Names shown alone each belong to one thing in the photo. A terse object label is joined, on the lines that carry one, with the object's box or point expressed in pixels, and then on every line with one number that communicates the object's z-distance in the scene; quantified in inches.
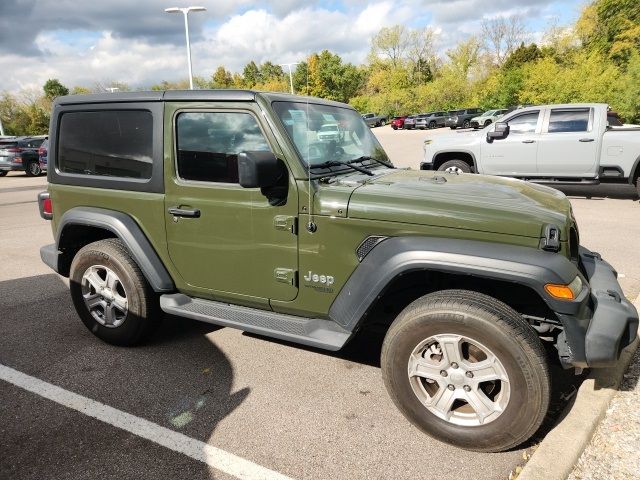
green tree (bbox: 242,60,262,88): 3560.5
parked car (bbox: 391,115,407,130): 1637.6
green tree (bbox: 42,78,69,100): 2571.4
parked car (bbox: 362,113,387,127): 1952.8
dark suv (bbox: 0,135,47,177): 761.6
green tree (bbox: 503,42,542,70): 1957.4
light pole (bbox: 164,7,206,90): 816.9
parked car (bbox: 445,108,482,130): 1475.1
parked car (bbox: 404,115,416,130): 1578.1
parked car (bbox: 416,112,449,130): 1550.2
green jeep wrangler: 98.0
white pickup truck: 358.3
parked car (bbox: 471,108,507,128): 1246.9
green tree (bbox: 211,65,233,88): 2773.1
